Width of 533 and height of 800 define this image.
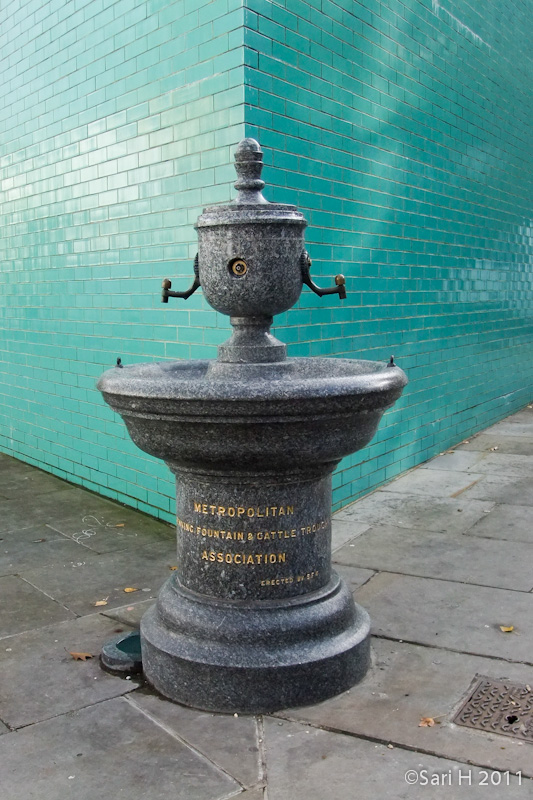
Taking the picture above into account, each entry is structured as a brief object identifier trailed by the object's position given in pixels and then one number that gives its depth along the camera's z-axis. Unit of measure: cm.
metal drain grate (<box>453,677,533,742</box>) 293
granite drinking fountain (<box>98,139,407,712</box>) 299
